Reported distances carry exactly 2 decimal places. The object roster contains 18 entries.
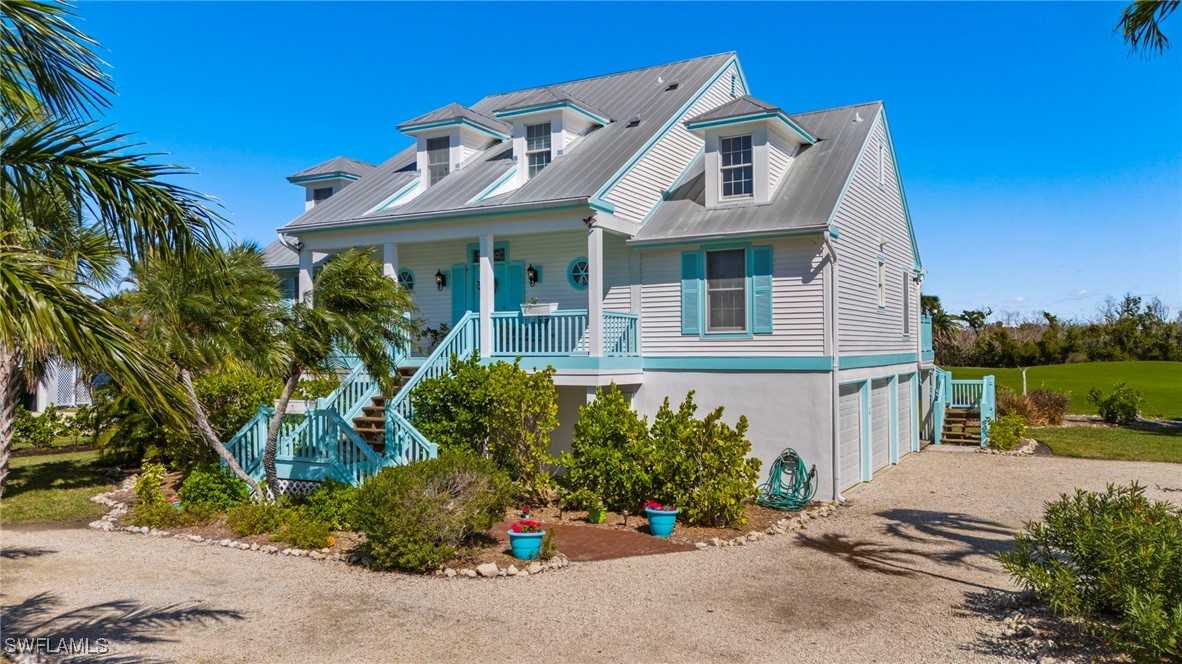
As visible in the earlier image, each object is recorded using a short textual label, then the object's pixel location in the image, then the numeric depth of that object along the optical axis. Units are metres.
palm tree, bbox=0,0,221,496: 4.44
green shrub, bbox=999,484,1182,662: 6.54
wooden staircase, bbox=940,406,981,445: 24.11
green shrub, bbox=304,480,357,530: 12.52
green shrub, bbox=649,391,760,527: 12.72
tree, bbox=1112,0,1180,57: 10.02
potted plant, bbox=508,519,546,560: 10.63
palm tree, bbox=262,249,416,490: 11.96
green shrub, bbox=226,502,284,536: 12.34
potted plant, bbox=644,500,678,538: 12.31
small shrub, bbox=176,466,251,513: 13.61
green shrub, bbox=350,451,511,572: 10.16
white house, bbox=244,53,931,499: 15.58
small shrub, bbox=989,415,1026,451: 22.17
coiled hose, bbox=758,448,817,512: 14.92
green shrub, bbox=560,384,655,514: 13.40
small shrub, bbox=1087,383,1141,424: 28.20
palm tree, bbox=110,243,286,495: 12.11
